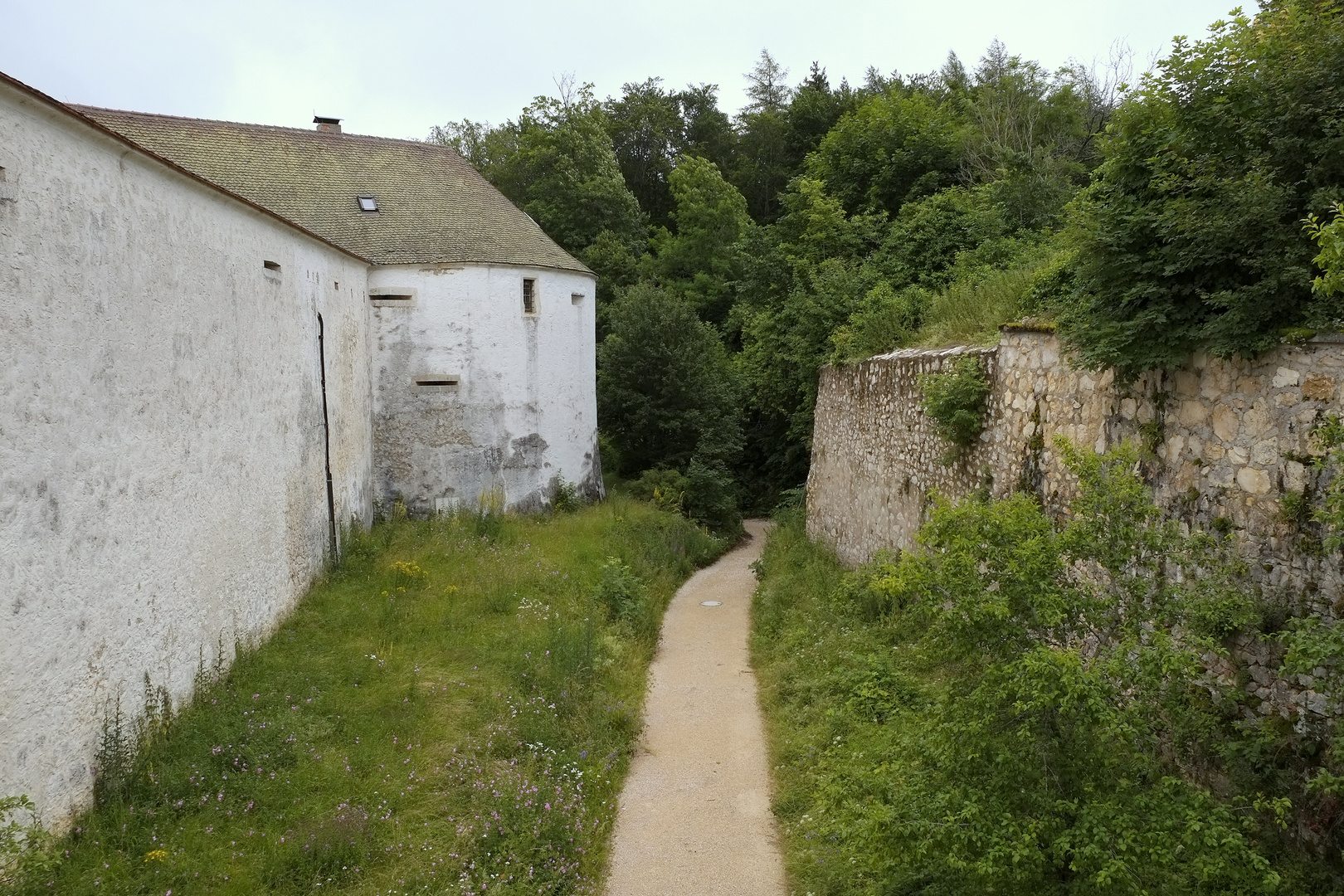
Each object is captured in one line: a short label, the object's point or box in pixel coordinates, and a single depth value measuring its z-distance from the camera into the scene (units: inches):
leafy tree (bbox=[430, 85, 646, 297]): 1189.7
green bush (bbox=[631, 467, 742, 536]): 812.0
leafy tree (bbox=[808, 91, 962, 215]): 839.7
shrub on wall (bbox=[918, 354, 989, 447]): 344.8
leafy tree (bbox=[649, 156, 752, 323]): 1193.4
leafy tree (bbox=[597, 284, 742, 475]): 853.2
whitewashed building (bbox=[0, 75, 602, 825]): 222.7
